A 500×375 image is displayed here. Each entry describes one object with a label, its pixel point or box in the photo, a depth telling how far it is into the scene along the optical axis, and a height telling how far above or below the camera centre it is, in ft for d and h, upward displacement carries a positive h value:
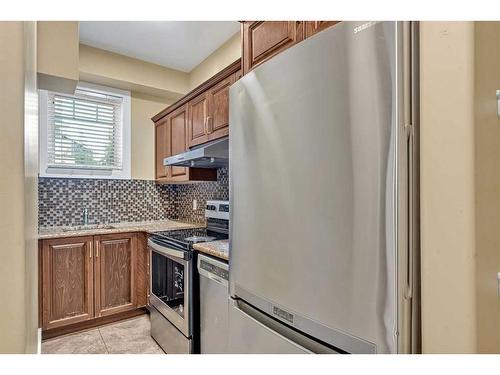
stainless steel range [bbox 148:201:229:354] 5.77 -2.25
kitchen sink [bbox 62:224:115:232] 8.52 -1.28
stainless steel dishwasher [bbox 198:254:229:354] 4.79 -2.17
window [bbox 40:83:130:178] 8.80 +1.94
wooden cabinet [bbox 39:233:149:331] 7.32 -2.60
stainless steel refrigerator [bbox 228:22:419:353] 2.18 -0.06
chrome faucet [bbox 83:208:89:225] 9.23 -0.94
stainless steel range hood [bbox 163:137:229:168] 5.94 +0.76
